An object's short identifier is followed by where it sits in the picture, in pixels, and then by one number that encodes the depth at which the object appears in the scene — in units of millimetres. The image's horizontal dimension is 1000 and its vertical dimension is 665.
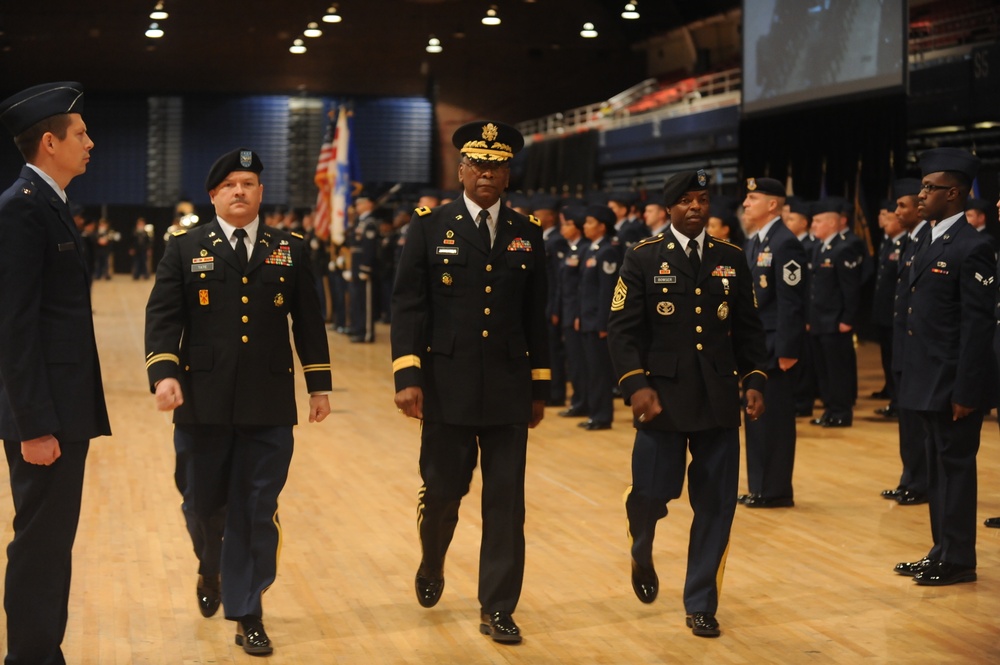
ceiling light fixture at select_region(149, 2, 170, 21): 21172
